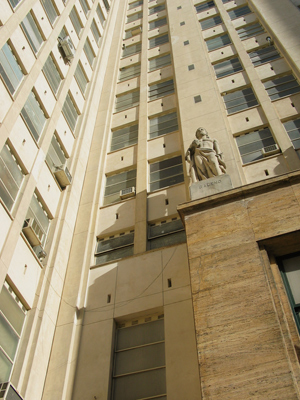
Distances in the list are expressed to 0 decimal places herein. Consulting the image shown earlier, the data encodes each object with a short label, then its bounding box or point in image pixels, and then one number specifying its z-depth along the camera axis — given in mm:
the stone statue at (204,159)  13953
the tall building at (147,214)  9742
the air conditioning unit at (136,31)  33091
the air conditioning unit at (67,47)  22328
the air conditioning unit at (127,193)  17906
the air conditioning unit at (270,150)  17078
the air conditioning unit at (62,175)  17297
